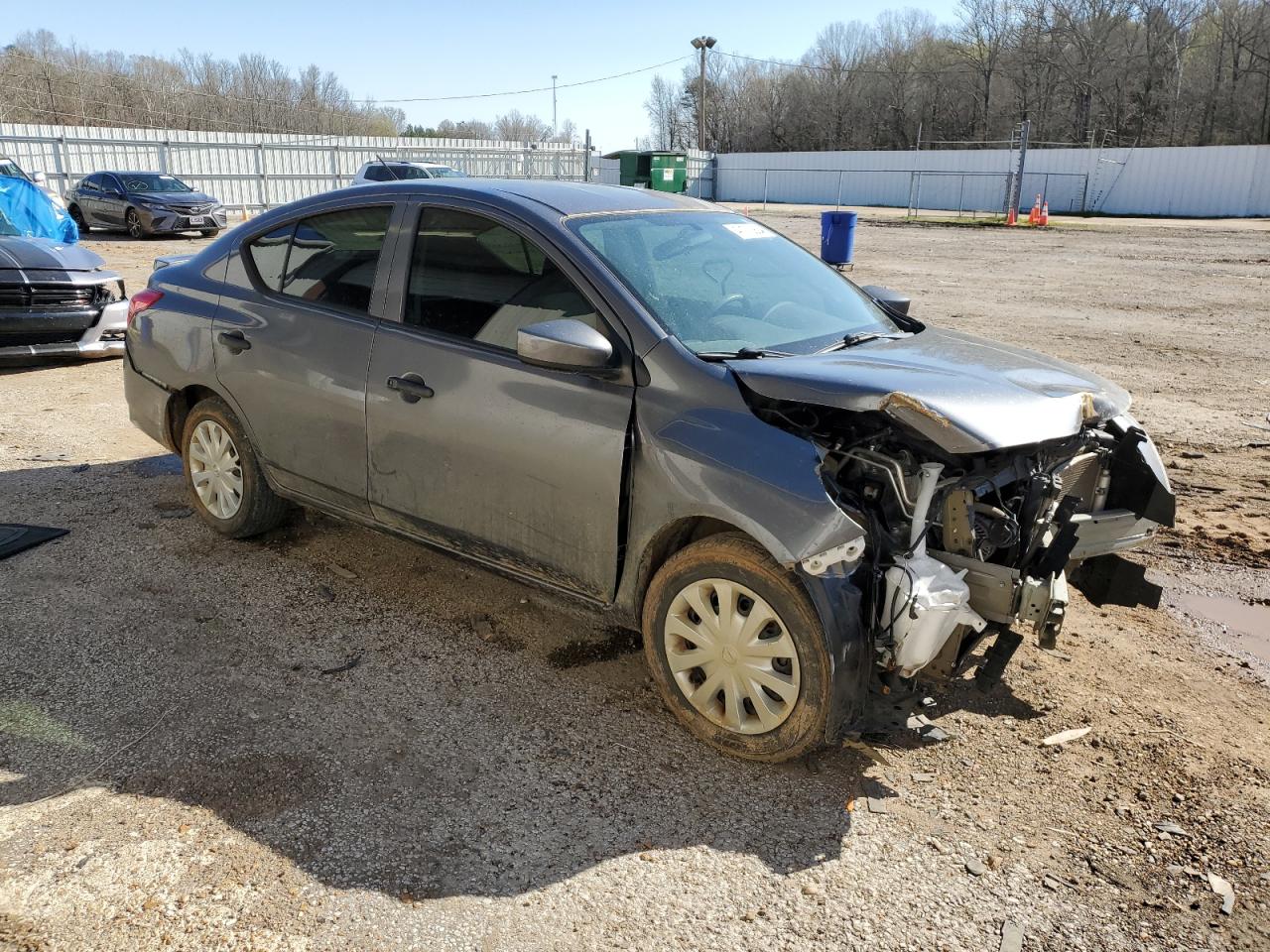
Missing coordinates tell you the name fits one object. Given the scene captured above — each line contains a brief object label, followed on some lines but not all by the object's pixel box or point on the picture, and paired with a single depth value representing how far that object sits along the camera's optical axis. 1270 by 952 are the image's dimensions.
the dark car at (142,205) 22.71
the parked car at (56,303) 8.85
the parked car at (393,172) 22.27
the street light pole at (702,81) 57.00
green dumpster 35.72
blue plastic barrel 18.70
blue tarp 13.02
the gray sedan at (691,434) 3.04
